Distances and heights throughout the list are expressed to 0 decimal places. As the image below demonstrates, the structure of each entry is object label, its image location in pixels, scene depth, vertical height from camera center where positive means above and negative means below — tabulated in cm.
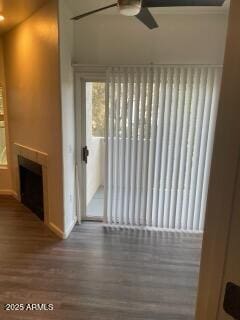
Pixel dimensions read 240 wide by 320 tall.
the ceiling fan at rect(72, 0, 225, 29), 176 +74
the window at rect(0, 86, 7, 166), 451 -67
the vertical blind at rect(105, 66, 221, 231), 322 -50
